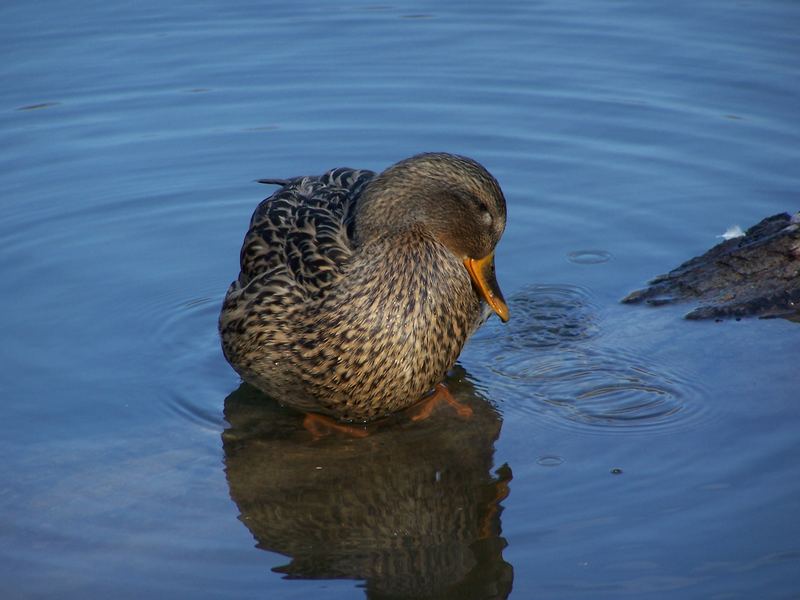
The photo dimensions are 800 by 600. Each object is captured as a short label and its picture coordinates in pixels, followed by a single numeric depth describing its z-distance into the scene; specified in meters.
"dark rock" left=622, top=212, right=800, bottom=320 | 13.37
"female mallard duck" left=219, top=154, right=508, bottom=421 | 11.51
